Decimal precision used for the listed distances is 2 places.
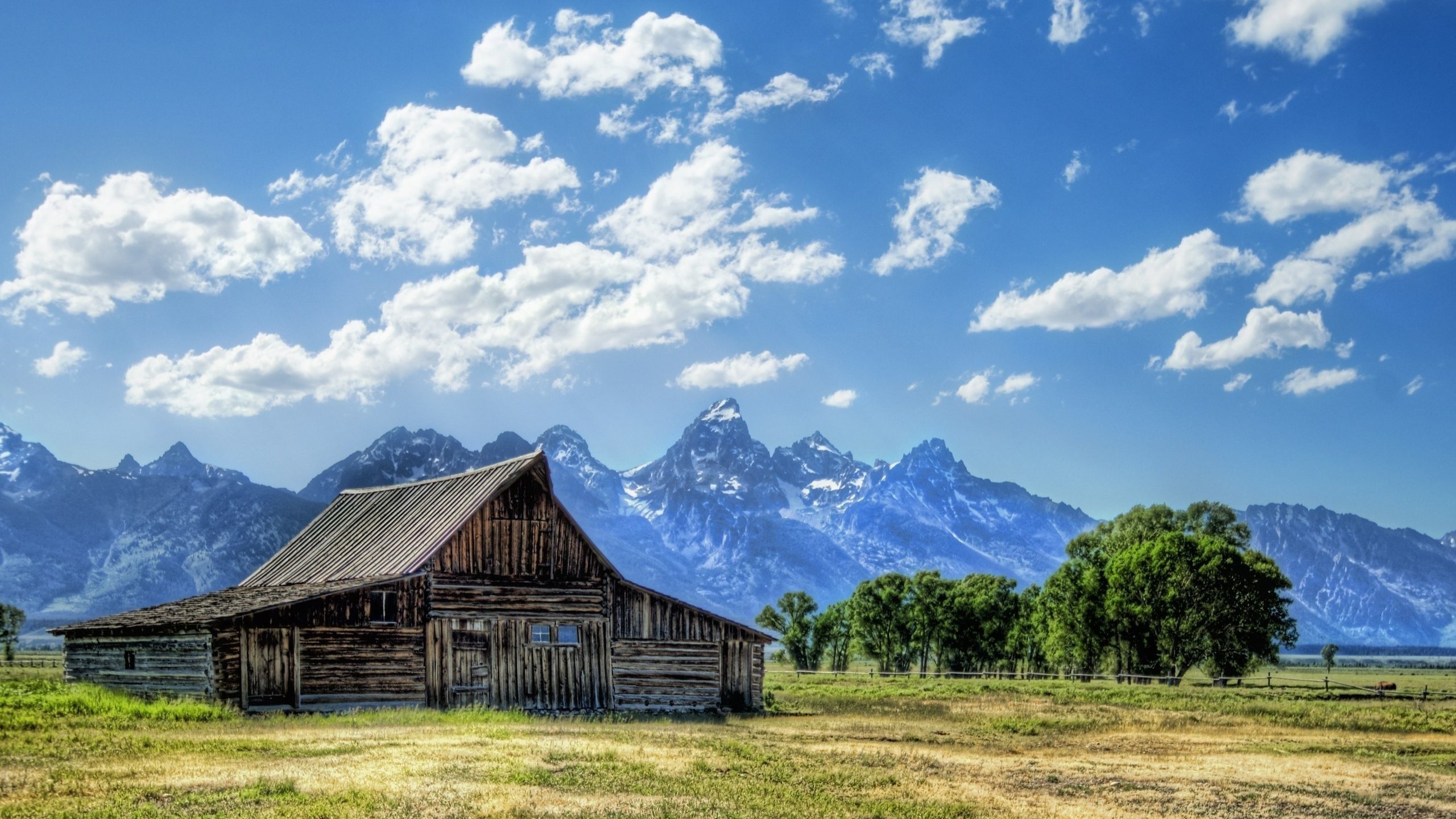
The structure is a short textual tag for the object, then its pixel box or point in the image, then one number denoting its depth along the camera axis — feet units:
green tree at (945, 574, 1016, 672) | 336.29
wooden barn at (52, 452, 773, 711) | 127.03
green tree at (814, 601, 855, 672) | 376.27
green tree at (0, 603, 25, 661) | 334.44
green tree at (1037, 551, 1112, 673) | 268.82
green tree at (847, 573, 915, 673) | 352.08
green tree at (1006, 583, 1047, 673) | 307.76
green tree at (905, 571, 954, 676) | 338.75
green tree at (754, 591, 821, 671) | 375.04
